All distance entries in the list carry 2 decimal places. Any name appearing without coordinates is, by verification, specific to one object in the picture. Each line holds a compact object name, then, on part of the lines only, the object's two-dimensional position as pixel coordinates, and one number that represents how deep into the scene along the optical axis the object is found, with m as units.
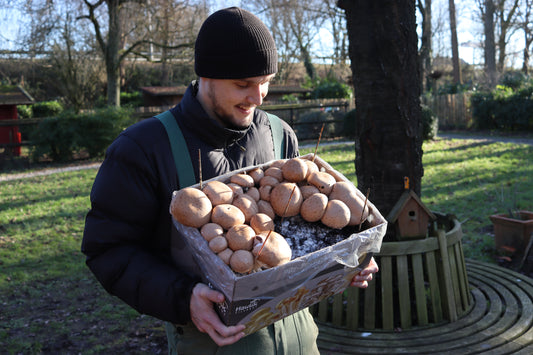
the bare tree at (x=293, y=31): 31.00
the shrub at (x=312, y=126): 18.19
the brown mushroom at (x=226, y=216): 1.42
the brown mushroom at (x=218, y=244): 1.36
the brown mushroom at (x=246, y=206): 1.49
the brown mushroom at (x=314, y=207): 1.55
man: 1.55
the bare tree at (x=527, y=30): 33.00
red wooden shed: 15.96
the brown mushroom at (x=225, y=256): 1.35
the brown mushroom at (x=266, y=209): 1.56
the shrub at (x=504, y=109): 17.58
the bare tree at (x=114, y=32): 18.03
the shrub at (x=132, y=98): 28.12
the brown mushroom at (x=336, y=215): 1.54
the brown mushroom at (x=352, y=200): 1.61
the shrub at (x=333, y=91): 24.23
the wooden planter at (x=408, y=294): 3.36
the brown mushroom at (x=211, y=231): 1.40
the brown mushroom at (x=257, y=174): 1.67
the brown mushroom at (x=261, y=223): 1.46
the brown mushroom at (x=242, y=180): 1.59
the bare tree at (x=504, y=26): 33.31
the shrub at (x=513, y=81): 22.94
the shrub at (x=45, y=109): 23.14
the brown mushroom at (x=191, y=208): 1.42
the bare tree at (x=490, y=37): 28.24
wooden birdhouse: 3.47
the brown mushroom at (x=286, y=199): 1.55
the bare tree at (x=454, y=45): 30.49
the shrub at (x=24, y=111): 22.97
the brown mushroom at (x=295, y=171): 1.66
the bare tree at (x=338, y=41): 31.89
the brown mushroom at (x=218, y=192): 1.48
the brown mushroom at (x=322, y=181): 1.65
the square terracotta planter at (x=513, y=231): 5.26
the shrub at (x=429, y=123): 15.28
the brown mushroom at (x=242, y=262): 1.32
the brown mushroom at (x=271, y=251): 1.34
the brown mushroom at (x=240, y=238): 1.36
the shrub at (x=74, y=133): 14.53
